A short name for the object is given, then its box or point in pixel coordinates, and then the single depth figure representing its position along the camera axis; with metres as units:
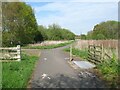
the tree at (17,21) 11.16
